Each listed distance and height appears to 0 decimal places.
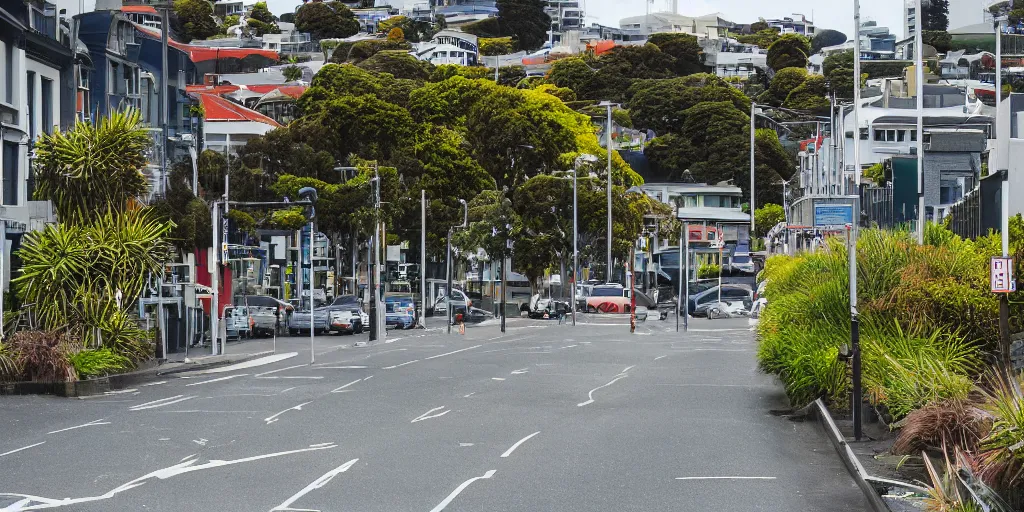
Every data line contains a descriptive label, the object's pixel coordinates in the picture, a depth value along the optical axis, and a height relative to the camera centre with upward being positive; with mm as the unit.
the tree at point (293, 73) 163750 +21913
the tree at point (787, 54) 188250 +27812
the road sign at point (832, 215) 50906 +1437
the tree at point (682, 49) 187250 +28209
